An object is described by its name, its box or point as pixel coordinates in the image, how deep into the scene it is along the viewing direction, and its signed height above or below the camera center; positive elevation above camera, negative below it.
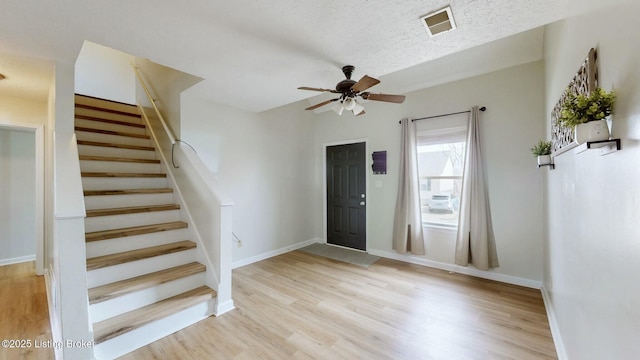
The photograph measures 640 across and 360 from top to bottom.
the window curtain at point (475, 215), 3.19 -0.49
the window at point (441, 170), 3.52 +0.13
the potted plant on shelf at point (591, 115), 0.90 +0.24
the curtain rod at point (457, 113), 3.25 +0.93
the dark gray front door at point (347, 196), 4.52 -0.29
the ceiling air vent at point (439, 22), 1.62 +1.10
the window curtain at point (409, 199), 3.75 -0.30
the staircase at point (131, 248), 2.03 -0.67
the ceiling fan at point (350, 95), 2.28 +0.81
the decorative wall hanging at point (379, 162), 4.16 +0.31
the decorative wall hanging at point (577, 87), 1.11 +0.47
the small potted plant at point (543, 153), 2.13 +0.22
